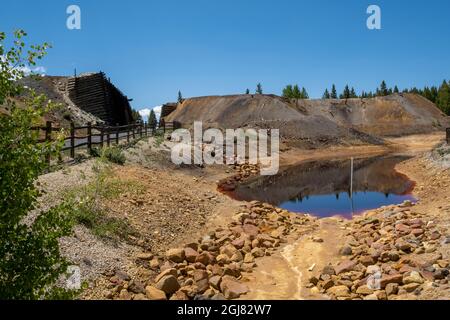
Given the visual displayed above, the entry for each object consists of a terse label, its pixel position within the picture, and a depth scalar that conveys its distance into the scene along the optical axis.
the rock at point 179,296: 9.97
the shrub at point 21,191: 5.35
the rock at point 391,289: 9.52
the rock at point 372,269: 10.83
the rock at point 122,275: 10.60
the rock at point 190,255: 12.53
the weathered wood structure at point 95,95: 48.41
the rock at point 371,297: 9.38
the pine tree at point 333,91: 140.96
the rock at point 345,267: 11.33
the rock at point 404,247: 12.07
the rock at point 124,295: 9.76
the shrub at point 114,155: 22.45
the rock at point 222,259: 12.60
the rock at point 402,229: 13.69
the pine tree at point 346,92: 122.22
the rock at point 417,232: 13.16
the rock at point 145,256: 12.22
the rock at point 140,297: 9.81
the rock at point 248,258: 13.15
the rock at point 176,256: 12.49
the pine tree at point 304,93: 126.19
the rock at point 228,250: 13.41
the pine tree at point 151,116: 126.93
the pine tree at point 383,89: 123.31
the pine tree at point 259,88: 130.29
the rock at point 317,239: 15.10
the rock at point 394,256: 11.45
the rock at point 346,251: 13.11
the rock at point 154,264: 11.85
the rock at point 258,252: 13.69
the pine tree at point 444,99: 102.25
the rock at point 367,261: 11.65
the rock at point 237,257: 13.05
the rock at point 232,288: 10.36
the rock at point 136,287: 10.19
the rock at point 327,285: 10.70
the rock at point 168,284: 10.30
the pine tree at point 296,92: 117.44
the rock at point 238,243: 14.27
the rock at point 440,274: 9.56
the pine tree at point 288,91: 117.06
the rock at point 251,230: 15.67
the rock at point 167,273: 10.87
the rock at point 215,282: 10.80
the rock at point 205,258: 12.37
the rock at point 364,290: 9.86
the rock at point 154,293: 9.94
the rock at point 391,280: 9.88
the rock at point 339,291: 10.04
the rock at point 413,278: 9.61
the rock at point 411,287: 9.38
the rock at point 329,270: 11.31
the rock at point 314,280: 11.11
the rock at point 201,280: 10.59
